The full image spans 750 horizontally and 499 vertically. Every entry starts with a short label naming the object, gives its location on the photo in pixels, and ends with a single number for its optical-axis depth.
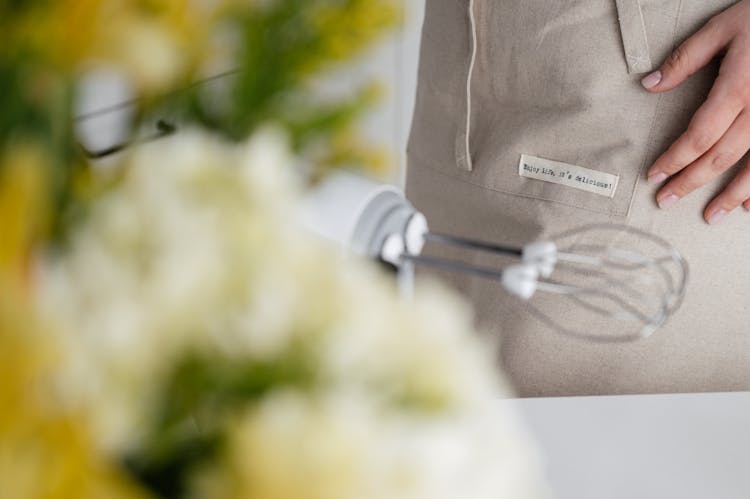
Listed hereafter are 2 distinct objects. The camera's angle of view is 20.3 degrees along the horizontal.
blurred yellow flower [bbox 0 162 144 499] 0.29
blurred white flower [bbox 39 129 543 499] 0.34
